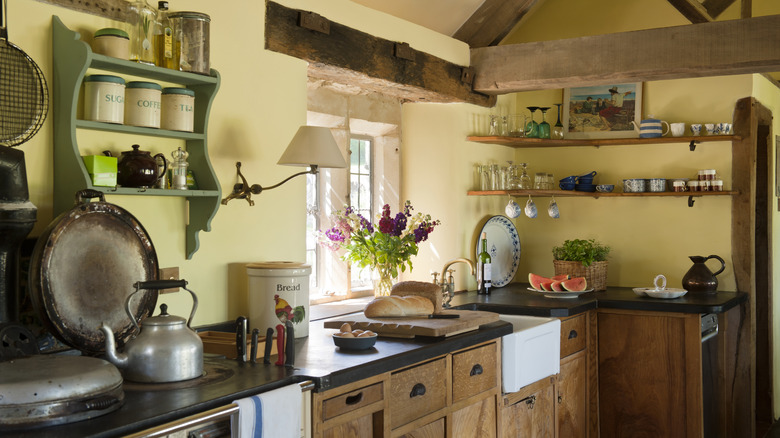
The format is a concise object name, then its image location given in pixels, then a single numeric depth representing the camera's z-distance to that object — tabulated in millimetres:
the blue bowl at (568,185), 4754
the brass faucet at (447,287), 3768
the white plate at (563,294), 4246
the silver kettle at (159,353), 1992
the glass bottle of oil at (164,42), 2400
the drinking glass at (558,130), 4883
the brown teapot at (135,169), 2287
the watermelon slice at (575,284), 4191
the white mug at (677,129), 4578
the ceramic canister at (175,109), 2453
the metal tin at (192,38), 2441
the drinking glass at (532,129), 4746
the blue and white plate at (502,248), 4750
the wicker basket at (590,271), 4543
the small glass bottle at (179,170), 2475
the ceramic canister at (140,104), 2336
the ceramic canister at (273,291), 2738
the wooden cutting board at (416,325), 2816
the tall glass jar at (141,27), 2361
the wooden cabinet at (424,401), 2299
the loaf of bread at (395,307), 3082
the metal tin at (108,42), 2234
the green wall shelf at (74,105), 2154
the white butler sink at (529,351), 3191
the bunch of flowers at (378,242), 3703
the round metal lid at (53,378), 1604
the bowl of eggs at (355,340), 2607
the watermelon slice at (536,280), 4289
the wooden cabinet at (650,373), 3998
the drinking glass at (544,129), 4758
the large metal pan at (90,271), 2033
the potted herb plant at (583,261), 4539
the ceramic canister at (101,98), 2225
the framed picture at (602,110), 4777
